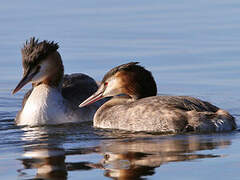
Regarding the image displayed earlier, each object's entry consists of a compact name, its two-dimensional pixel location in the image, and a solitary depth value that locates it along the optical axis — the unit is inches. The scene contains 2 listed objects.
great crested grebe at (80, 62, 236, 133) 444.5
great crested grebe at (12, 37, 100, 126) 511.8
